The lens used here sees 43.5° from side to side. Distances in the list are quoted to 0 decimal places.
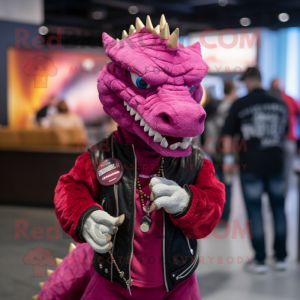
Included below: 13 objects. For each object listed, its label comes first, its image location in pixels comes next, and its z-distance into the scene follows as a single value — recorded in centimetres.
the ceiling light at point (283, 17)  883
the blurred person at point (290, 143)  440
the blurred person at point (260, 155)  273
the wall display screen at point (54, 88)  818
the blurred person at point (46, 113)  819
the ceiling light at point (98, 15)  958
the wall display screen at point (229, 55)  893
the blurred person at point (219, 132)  367
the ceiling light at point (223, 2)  839
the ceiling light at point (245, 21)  915
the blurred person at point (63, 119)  533
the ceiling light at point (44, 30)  978
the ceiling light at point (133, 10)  897
